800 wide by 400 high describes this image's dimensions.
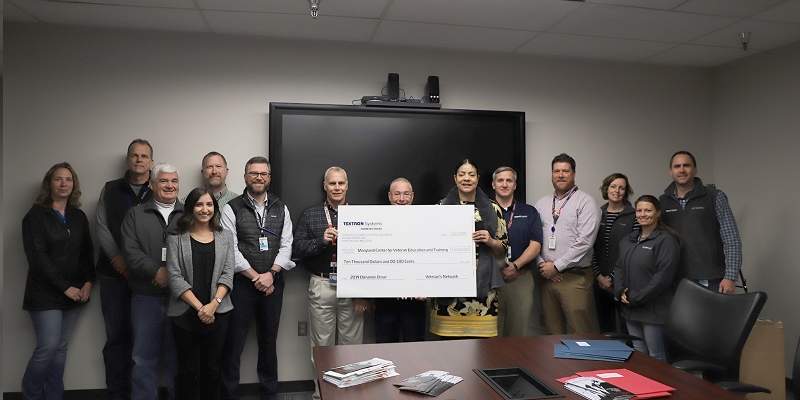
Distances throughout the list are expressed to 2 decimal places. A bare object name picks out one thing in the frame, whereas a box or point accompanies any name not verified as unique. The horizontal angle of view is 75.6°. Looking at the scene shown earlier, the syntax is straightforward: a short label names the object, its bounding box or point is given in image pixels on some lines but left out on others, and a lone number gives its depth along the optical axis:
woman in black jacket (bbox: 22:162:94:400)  3.32
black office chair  2.27
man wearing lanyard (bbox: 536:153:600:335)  3.69
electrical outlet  4.03
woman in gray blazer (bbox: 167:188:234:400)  3.03
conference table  1.81
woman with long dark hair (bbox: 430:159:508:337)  3.18
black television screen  3.96
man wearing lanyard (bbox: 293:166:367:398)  3.59
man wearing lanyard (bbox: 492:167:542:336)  3.66
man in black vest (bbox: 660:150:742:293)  3.62
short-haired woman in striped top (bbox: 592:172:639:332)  3.74
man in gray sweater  3.18
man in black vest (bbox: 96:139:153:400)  3.55
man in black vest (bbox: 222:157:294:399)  3.50
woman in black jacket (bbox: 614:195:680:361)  3.27
